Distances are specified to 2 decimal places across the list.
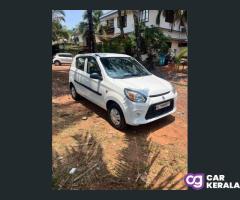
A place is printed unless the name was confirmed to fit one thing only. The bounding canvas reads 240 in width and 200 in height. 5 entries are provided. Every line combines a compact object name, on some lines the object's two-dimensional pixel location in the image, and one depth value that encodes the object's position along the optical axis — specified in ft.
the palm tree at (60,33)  73.17
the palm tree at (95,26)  90.79
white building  64.95
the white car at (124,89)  14.65
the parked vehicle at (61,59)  64.13
